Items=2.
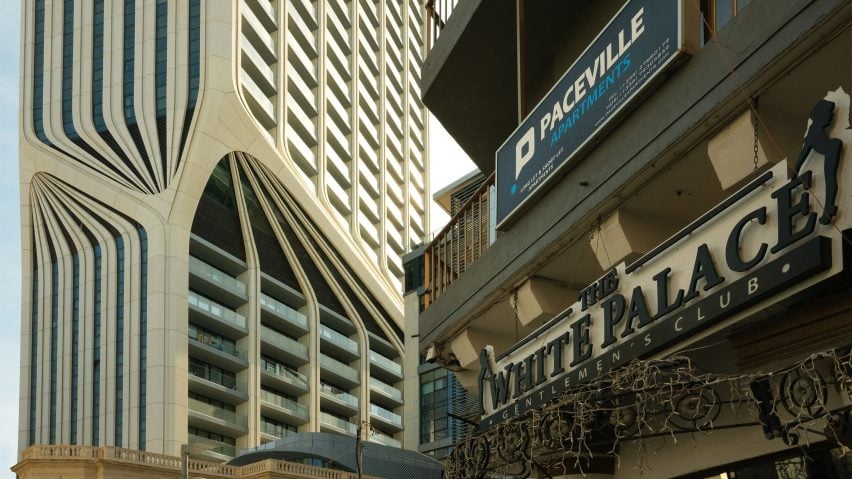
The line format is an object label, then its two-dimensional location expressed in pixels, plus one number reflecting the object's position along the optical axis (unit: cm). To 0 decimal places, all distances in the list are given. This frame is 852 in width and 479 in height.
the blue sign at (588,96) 887
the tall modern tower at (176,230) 7362
